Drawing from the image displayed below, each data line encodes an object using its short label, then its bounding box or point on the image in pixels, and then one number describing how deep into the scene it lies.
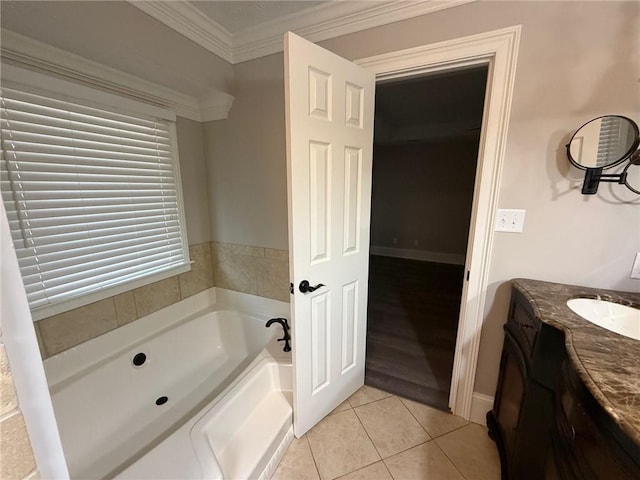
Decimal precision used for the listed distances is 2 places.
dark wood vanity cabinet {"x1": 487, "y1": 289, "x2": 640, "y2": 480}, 0.60
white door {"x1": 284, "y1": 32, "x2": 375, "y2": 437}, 1.19
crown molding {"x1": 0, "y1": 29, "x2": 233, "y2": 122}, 1.19
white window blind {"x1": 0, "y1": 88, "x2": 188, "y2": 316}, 1.28
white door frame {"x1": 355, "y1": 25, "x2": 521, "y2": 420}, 1.25
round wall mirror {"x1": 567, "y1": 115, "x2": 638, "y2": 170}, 1.10
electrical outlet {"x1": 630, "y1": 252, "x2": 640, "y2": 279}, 1.19
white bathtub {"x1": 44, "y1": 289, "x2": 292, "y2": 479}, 1.21
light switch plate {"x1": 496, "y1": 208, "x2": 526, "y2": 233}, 1.34
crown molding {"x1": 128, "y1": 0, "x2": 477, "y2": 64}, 1.37
